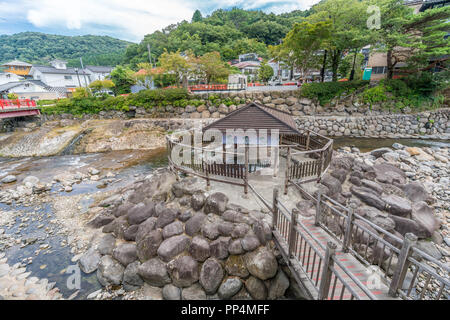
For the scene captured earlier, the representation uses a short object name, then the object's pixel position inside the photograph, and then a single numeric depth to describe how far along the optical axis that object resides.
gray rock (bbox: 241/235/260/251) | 5.45
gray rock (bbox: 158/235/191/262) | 5.85
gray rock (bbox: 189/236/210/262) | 5.70
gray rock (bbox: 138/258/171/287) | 5.65
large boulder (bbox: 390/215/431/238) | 6.73
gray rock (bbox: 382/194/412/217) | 7.23
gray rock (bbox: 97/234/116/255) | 6.86
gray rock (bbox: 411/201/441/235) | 6.92
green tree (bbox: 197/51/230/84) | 25.66
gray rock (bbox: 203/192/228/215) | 6.57
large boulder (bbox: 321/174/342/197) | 7.62
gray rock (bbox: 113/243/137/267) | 6.36
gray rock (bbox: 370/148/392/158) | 13.32
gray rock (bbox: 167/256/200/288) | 5.46
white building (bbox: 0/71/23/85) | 40.22
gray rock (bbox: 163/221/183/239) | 6.36
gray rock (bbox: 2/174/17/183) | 13.05
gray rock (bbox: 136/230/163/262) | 6.15
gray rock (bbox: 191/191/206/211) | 6.92
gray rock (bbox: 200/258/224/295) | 5.29
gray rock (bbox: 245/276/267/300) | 5.14
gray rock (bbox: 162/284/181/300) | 5.38
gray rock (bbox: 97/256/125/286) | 6.06
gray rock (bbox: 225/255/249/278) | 5.38
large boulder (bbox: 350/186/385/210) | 7.43
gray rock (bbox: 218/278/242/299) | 5.21
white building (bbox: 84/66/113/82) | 51.32
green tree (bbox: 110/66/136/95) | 32.94
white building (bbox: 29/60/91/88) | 43.16
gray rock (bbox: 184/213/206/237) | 6.32
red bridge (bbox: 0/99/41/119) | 20.05
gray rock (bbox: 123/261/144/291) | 5.89
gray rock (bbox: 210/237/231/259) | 5.63
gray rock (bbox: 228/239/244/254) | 5.54
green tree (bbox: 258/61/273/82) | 32.84
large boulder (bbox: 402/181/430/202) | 8.34
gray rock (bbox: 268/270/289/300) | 5.21
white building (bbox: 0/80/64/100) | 34.92
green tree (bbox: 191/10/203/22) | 74.44
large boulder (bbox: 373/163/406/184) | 9.30
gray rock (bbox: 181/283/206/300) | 5.32
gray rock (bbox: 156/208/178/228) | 6.77
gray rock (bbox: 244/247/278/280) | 5.14
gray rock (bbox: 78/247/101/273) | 6.48
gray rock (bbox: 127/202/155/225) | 7.34
